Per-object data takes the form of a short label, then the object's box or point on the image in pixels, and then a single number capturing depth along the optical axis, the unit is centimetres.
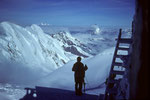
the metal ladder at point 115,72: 411
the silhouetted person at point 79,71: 582
